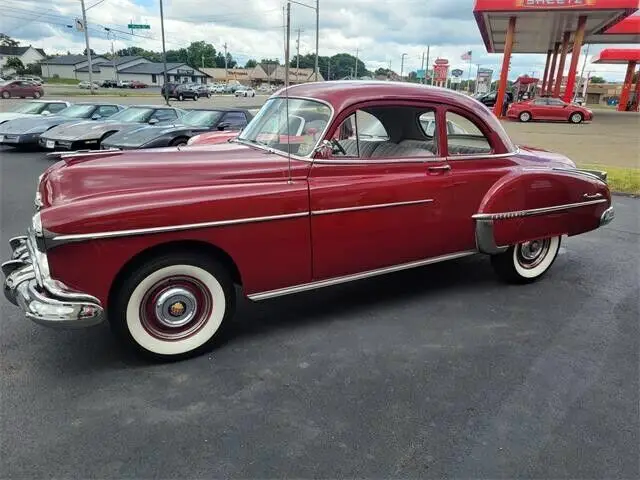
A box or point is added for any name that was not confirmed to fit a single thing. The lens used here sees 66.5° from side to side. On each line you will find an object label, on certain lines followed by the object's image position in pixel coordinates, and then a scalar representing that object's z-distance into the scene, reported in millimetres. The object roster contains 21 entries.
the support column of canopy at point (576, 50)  21578
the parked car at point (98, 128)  11289
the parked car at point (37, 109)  14170
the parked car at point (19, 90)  32719
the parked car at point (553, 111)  23511
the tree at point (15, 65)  81688
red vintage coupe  2824
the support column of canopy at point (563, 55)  26350
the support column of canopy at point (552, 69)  30453
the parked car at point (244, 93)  55719
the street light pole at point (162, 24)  29231
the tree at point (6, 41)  102306
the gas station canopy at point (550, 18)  19641
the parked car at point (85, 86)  53122
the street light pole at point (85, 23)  43000
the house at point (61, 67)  92500
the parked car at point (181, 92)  41750
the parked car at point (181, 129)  10008
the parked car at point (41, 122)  12180
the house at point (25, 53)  103012
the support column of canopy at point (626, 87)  35062
